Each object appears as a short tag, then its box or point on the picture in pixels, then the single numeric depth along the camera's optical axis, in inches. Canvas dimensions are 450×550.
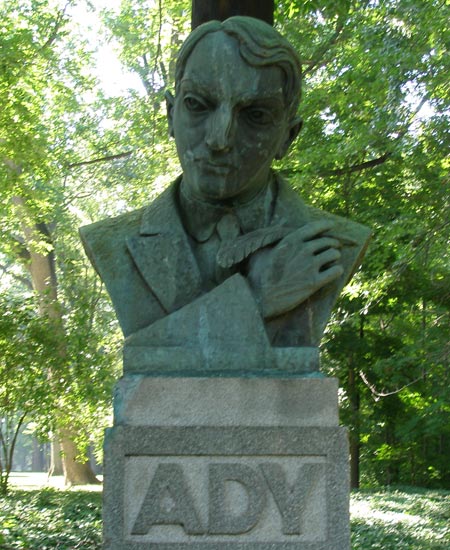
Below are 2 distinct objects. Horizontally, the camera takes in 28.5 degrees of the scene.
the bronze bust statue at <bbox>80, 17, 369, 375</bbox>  136.4
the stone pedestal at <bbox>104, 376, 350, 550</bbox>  129.6
